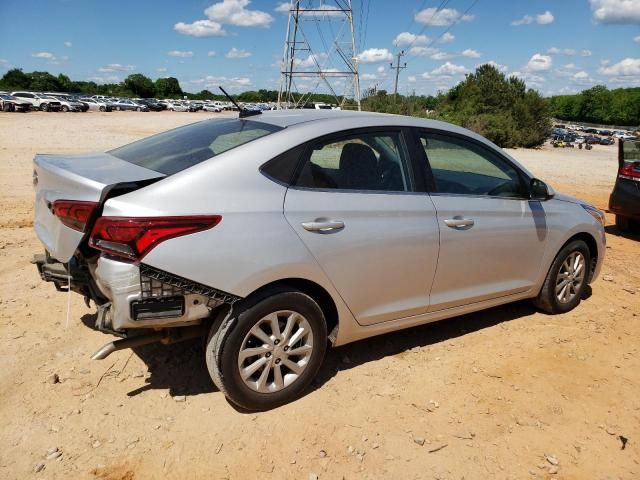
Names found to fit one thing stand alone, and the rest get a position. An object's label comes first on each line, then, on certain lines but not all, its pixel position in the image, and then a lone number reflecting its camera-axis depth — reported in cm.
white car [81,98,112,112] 5838
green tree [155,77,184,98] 12556
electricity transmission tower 2866
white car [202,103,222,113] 8030
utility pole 6034
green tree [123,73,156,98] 11662
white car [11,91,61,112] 4951
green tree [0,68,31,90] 9669
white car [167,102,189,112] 7638
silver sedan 279
